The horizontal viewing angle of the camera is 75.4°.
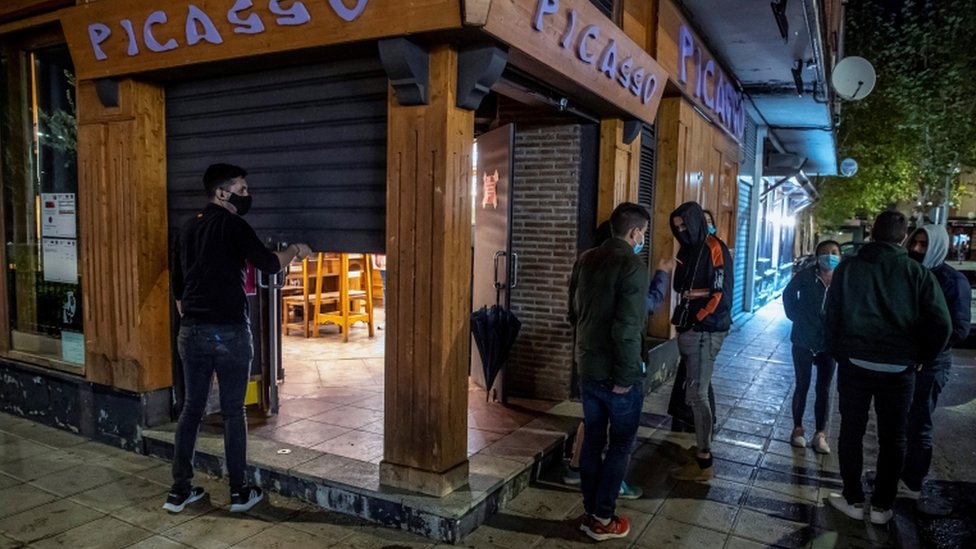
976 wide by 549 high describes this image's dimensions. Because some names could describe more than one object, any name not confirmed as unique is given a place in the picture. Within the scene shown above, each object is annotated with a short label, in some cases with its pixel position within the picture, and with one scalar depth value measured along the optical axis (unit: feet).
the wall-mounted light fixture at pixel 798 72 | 28.32
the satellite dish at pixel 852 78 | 31.09
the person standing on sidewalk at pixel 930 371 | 13.92
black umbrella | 19.31
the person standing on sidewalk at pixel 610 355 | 11.76
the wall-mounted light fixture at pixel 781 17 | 21.25
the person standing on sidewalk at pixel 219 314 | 12.84
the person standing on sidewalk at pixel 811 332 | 17.29
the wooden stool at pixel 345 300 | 29.07
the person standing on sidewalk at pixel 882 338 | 12.49
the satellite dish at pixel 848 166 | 55.36
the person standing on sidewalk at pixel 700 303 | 15.57
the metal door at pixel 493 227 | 19.89
